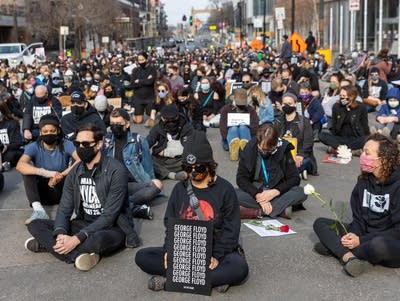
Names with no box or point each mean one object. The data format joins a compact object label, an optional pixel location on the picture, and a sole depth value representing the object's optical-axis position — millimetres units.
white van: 39797
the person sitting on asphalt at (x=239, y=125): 11721
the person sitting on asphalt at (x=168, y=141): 9828
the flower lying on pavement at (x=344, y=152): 7243
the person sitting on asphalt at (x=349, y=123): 11211
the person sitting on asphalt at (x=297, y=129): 9758
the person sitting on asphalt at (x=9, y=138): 11500
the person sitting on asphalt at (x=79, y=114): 10062
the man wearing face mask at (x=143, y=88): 17625
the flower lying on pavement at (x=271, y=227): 7100
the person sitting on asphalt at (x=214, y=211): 5262
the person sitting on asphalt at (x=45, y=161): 7691
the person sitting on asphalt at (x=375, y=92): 16500
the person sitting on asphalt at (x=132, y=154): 8086
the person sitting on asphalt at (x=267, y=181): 7402
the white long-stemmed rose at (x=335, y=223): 5848
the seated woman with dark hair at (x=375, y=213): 5652
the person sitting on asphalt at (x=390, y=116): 12199
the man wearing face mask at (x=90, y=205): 6062
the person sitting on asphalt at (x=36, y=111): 12359
